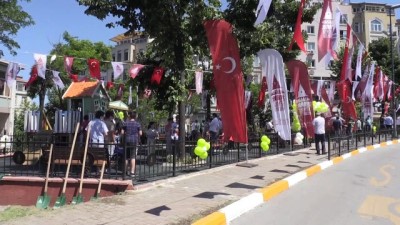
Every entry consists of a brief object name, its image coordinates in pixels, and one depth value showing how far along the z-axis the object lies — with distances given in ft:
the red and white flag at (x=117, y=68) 62.23
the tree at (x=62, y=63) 102.22
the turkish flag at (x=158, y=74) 59.21
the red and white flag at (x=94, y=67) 61.82
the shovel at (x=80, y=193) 33.83
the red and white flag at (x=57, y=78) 66.18
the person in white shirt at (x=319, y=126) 61.22
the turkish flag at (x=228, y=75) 35.37
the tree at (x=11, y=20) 84.28
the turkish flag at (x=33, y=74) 64.85
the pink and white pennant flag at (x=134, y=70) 62.23
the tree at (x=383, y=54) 149.69
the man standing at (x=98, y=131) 40.73
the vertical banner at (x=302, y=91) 56.08
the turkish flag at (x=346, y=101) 75.15
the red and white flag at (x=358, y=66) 69.63
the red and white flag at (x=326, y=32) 45.60
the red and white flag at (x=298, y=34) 38.33
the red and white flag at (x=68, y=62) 59.88
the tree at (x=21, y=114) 157.35
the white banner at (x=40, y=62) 55.31
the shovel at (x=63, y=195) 33.94
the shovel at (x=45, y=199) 34.86
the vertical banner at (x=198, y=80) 68.30
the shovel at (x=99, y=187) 34.88
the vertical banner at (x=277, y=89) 40.50
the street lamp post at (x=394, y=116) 101.76
